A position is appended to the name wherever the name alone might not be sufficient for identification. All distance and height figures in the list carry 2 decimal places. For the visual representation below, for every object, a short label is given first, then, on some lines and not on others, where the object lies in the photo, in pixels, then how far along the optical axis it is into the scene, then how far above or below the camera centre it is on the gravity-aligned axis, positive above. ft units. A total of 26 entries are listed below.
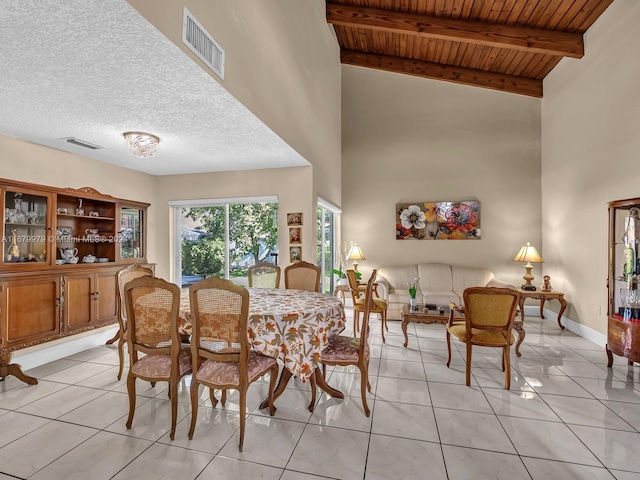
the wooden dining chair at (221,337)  6.46 -2.06
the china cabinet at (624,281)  9.37 -1.32
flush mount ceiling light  10.33 +3.20
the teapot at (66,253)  11.95 -0.54
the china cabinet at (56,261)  9.63 -0.79
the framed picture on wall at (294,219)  14.39 +0.93
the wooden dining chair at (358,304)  13.76 -2.87
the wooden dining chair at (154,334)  6.73 -2.11
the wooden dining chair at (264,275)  12.62 -1.44
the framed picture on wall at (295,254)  14.60 -0.69
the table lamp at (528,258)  16.78 -1.02
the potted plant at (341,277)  18.02 -2.27
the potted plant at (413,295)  13.42 -2.38
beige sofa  16.84 -2.48
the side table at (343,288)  15.47 -2.42
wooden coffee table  12.26 -3.03
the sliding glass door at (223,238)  15.93 +0.06
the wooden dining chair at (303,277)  11.98 -1.44
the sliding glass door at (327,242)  18.61 -0.19
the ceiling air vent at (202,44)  6.17 +4.11
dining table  7.26 -2.20
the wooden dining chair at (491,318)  9.05 -2.32
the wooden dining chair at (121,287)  9.13 -1.51
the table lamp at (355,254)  18.99 -0.90
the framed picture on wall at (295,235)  14.46 +0.19
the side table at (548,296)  15.32 -2.83
